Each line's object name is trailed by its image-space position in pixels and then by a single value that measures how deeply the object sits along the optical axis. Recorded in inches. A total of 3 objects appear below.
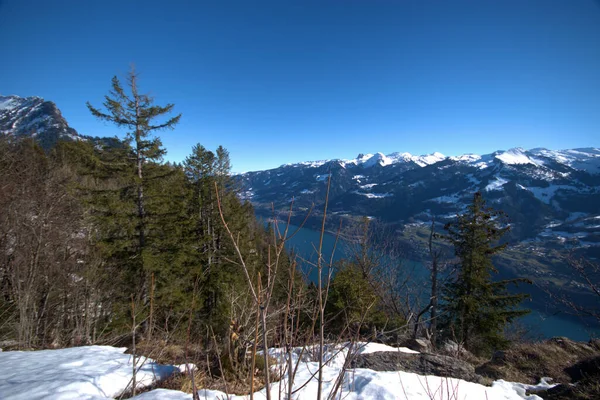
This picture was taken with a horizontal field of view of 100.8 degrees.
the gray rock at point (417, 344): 322.0
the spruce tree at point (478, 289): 487.5
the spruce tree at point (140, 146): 388.2
